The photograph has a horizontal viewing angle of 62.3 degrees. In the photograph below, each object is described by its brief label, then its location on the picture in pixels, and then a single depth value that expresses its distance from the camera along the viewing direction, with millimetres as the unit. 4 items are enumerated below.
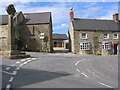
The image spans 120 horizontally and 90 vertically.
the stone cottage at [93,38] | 22224
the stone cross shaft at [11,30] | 11159
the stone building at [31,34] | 21197
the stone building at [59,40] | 40410
